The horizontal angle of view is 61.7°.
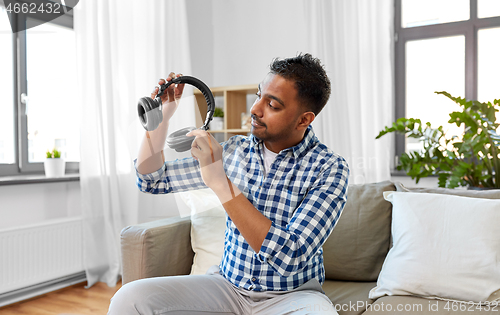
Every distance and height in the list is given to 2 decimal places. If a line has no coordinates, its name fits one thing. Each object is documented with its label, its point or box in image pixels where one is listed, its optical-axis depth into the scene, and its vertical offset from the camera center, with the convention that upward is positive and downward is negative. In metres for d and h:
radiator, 2.12 -0.57
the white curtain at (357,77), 2.79 +0.46
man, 0.93 -0.13
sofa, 1.33 -0.39
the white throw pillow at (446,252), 1.31 -0.35
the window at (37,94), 2.38 +0.33
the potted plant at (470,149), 1.96 -0.03
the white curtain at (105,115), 1.71 +0.19
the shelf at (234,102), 2.83 +0.32
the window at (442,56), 2.72 +0.60
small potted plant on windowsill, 2.42 -0.09
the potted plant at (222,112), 2.78 +0.23
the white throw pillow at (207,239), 1.55 -0.35
